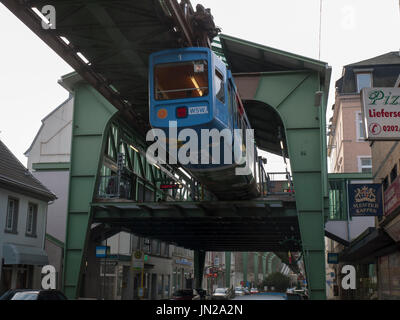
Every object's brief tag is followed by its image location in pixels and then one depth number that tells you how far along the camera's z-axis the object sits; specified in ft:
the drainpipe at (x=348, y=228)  108.98
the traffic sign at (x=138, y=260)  71.56
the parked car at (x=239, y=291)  223.51
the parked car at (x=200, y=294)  109.11
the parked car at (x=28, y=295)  45.65
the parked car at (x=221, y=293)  142.68
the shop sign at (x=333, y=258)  100.17
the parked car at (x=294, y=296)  56.90
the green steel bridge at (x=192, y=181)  59.00
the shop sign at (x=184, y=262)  181.43
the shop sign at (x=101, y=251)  75.06
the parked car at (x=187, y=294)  101.23
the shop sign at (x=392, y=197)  61.21
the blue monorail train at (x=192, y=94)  44.73
